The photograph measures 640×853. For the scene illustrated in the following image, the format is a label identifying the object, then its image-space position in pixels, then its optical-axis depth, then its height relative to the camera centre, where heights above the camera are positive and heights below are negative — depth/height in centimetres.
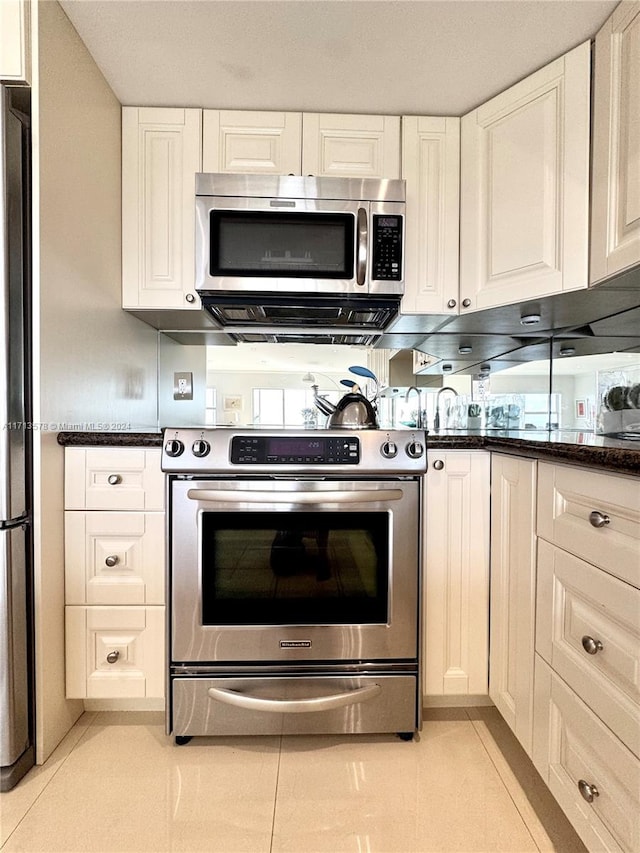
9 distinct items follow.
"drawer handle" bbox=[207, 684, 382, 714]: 130 -81
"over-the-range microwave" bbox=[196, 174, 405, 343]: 163 +63
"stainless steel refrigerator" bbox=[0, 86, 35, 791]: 119 -9
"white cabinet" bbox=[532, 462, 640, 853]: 80 -47
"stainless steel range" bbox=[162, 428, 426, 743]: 133 -48
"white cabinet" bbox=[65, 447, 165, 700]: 139 -48
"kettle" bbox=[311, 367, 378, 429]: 152 +1
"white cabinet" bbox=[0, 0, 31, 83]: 117 +95
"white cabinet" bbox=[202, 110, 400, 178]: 169 +99
